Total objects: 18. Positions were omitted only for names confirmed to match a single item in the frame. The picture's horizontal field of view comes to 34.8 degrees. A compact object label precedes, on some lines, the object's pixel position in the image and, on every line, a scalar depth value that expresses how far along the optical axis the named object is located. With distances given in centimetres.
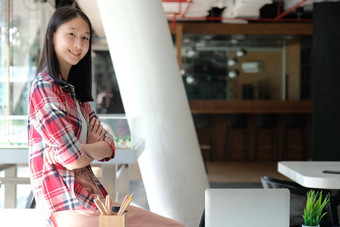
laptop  185
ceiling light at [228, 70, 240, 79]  1217
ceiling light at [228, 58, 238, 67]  1218
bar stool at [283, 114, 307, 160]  1105
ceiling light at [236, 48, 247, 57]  1209
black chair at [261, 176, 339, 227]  325
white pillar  409
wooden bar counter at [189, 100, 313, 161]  1109
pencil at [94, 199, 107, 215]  151
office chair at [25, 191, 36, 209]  402
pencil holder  149
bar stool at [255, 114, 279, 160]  1111
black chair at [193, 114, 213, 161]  1103
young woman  169
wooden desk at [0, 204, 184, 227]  179
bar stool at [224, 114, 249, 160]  1106
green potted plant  183
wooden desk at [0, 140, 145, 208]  405
